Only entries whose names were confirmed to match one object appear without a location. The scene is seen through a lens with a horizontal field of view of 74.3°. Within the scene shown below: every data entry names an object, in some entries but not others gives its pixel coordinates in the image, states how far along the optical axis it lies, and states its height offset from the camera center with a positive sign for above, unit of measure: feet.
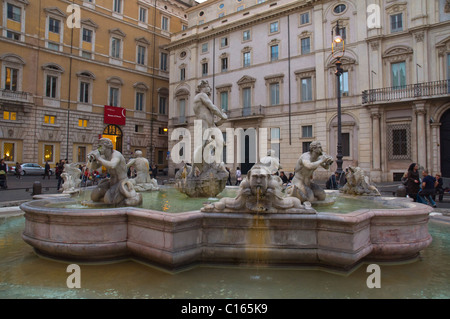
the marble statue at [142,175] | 29.66 -0.70
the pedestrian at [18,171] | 75.99 -0.97
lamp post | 43.81 +4.49
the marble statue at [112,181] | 16.48 -0.72
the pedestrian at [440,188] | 38.78 -2.22
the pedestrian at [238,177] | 59.89 -1.55
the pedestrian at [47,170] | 79.00 -0.54
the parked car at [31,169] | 84.74 -0.34
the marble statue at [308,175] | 16.97 -0.30
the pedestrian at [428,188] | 30.47 -1.77
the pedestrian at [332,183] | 42.18 -1.81
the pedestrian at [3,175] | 49.18 -1.24
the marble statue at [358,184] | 22.54 -1.04
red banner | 108.28 +19.96
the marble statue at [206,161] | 22.77 +0.65
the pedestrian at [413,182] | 29.27 -1.10
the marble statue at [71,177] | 33.42 -1.02
